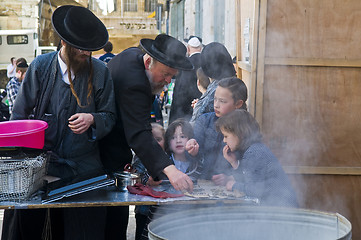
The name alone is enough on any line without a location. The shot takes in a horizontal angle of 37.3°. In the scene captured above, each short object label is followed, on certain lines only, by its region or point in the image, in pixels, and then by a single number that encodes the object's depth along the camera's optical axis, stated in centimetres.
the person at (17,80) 838
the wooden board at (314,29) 376
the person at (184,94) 577
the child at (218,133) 364
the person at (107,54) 897
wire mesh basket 273
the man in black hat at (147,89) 303
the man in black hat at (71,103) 308
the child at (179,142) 381
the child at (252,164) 301
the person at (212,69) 431
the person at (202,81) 480
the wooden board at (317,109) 381
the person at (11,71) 1509
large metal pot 242
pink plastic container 279
